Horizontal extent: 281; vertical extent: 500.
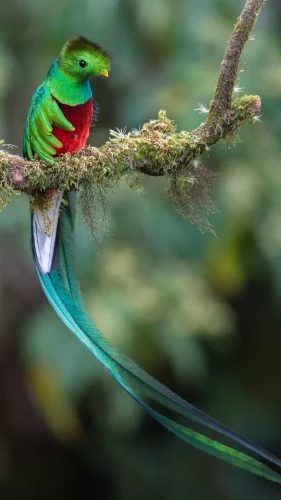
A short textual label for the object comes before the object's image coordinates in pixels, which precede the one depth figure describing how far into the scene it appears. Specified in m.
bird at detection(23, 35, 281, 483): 4.75
